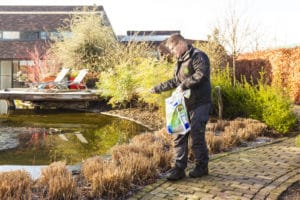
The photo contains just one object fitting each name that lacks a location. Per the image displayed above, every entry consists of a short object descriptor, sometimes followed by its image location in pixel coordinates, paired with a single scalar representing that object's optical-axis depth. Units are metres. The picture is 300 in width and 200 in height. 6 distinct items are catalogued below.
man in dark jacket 4.23
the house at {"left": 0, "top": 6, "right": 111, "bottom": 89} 26.70
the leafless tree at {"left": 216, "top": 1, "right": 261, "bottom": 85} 16.48
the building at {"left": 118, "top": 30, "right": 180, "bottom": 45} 29.57
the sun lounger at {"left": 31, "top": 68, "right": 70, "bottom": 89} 17.09
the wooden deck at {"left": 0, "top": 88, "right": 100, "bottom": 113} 14.10
